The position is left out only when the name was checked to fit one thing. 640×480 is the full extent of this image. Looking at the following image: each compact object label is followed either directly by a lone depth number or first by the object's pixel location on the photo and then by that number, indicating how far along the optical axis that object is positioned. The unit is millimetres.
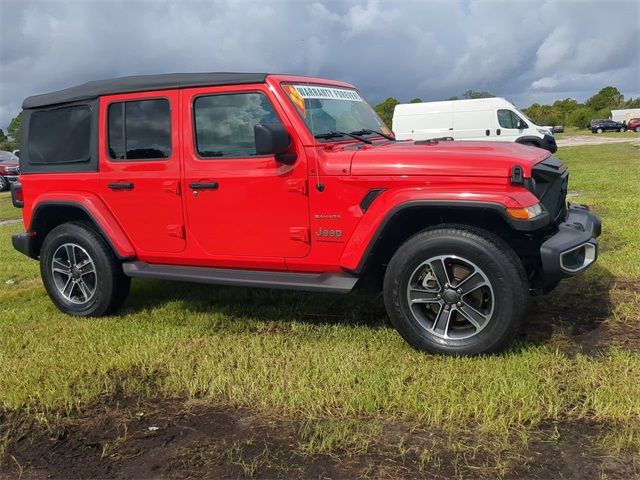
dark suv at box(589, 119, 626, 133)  54688
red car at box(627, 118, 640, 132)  54269
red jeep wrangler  3527
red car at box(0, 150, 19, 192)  19908
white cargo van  20281
